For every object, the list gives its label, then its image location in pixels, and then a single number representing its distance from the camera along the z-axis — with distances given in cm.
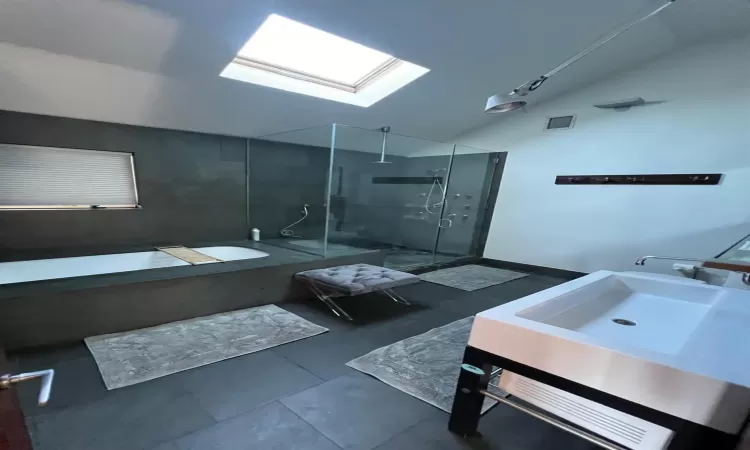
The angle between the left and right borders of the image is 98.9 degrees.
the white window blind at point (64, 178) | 248
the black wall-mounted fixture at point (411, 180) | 493
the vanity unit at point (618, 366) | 85
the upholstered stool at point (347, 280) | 261
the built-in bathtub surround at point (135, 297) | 183
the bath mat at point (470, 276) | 387
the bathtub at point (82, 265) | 232
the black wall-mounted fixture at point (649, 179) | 345
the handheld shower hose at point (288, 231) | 418
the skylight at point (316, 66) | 276
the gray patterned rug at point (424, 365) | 175
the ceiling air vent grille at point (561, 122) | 431
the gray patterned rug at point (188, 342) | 176
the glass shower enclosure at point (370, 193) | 387
